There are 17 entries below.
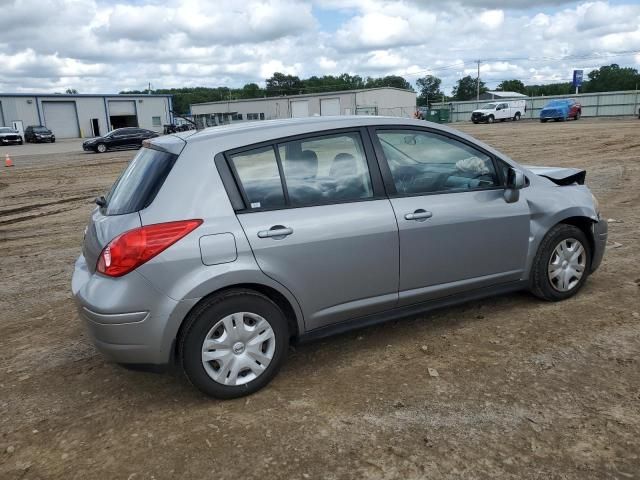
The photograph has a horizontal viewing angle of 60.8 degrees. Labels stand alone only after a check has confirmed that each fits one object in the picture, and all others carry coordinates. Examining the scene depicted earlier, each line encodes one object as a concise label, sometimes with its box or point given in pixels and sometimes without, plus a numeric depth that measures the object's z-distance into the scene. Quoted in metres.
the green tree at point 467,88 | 120.56
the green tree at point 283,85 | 135.62
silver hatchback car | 3.22
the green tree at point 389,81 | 133.99
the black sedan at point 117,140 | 31.65
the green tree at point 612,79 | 98.50
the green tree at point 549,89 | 116.34
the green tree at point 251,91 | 134.27
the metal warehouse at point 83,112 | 56.44
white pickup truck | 49.66
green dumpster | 61.84
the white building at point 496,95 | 86.88
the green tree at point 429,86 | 146.06
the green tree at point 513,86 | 123.44
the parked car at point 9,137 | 43.34
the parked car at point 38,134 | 47.66
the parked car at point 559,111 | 43.91
